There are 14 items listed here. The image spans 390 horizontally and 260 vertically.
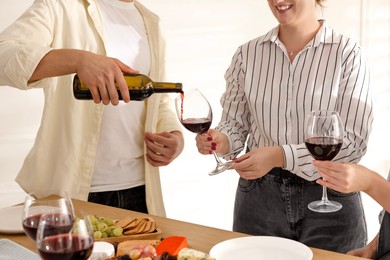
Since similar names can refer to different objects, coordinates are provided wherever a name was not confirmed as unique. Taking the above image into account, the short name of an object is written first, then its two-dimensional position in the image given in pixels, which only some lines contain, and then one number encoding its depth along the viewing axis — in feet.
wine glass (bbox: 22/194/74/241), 6.13
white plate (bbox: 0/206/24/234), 7.46
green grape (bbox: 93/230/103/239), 7.16
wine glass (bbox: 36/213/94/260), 5.80
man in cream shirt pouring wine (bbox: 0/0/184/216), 8.60
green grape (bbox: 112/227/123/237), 7.24
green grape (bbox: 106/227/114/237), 7.26
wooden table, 6.91
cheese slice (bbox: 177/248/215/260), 6.44
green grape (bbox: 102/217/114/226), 7.39
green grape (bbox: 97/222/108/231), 7.26
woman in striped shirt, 8.63
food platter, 7.20
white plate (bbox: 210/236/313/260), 6.77
